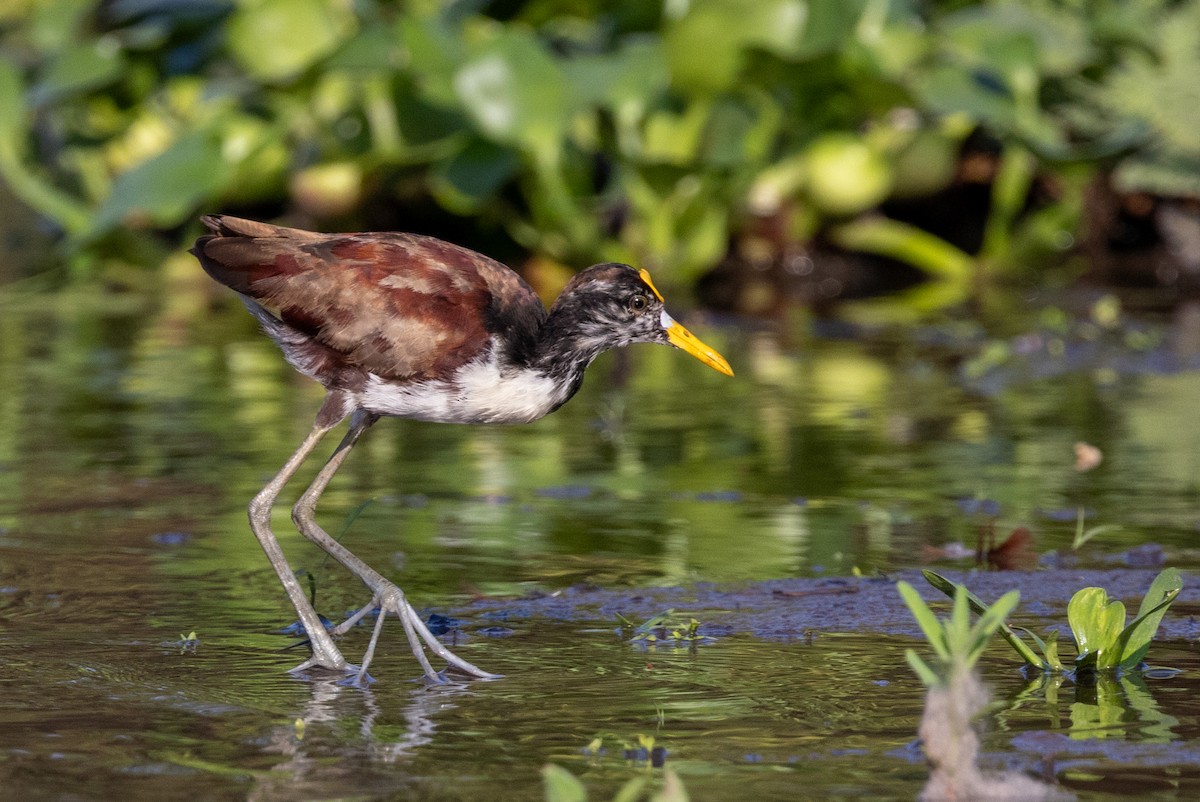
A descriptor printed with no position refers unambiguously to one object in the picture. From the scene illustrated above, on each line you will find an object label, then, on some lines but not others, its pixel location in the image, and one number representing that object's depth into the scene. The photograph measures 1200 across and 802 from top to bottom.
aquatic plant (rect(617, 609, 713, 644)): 10.41
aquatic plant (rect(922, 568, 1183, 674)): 9.35
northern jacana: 10.88
